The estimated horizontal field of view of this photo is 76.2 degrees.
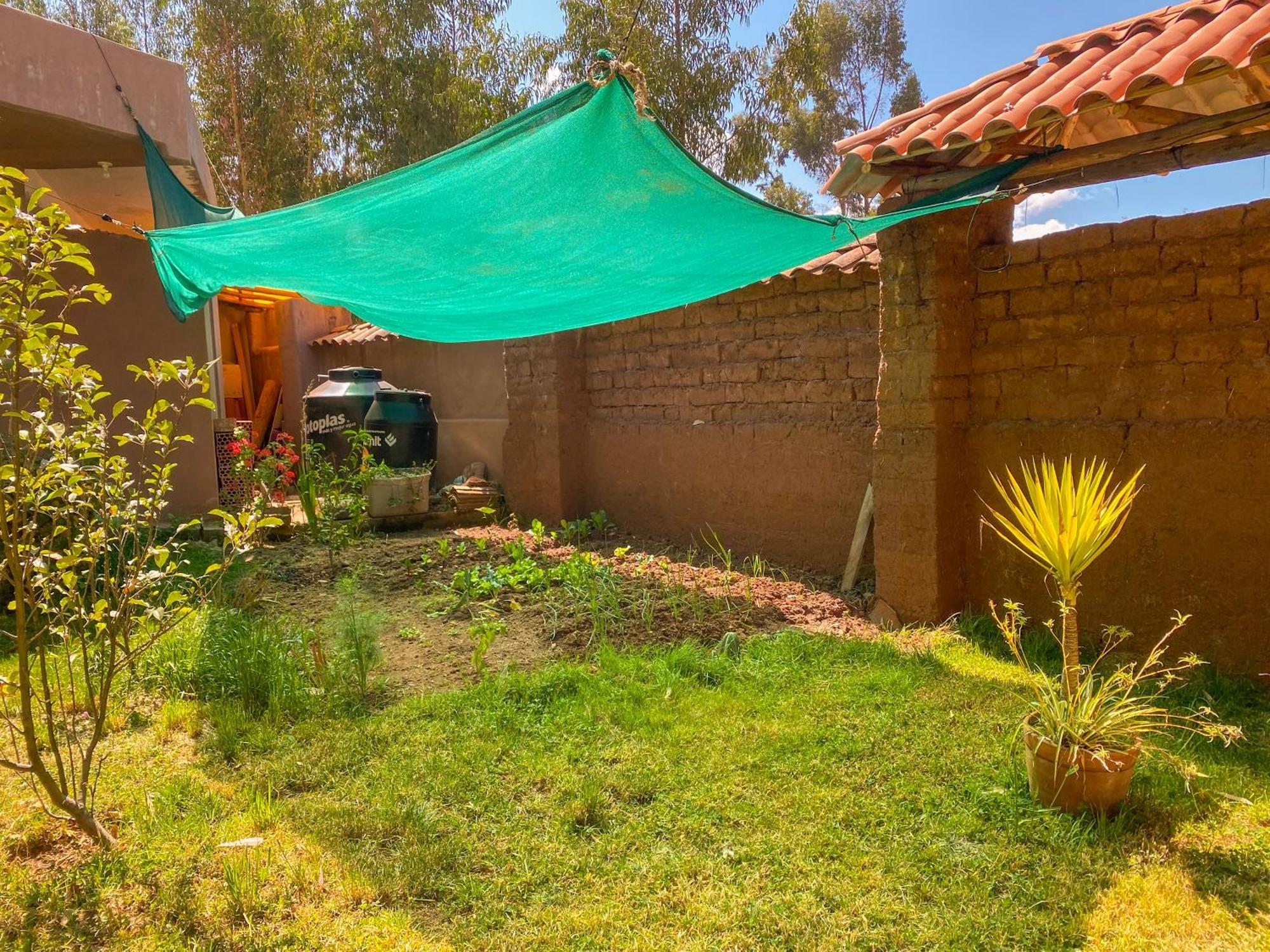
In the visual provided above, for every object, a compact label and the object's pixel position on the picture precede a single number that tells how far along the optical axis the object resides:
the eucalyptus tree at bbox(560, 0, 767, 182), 15.62
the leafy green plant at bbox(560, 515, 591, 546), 6.74
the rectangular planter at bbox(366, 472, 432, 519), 7.28
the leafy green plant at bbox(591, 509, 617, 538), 6.94
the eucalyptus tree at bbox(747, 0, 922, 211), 25.17
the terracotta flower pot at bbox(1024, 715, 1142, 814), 2.34
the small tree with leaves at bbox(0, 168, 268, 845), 2.02
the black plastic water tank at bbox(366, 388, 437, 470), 8.34
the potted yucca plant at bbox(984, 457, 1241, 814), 2.35
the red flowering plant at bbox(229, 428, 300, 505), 6.36
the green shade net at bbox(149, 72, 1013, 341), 3.30
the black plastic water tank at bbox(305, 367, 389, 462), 8.72
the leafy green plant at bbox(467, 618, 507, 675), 3.65
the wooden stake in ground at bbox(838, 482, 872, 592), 4.79
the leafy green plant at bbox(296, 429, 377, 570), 6.09
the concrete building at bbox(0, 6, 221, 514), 4.80
